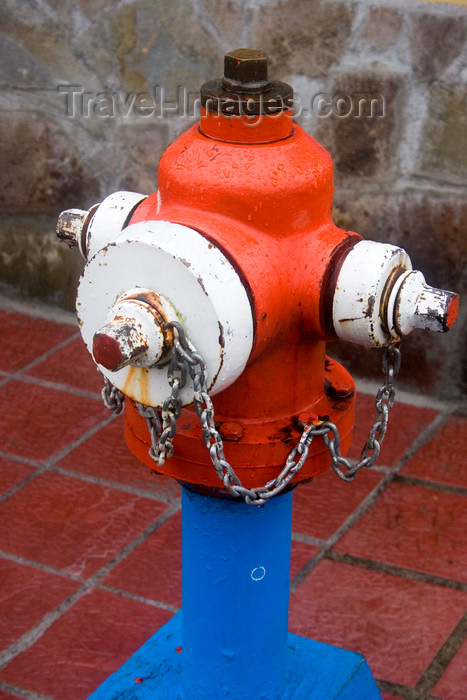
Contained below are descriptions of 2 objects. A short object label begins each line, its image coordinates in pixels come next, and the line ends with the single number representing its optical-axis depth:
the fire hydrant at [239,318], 1.84
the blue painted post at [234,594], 2.05
